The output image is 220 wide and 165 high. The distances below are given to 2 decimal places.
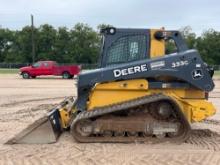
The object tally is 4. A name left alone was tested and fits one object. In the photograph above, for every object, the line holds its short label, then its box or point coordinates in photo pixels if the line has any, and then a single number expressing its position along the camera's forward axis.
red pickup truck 20.30
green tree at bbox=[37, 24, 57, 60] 37.62
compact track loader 4.76
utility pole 35.63
